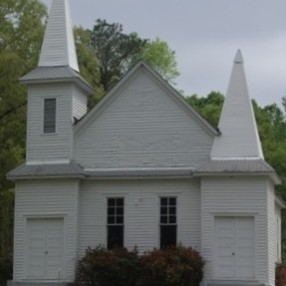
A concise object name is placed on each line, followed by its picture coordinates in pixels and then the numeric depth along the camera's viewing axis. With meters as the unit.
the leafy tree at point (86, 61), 46.53
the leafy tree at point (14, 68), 43.00
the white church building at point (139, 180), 33.12
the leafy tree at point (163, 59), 61.84
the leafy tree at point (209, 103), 55.73
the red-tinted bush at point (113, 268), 32.84
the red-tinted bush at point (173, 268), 32.09
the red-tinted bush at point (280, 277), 36.00
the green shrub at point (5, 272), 41.31
